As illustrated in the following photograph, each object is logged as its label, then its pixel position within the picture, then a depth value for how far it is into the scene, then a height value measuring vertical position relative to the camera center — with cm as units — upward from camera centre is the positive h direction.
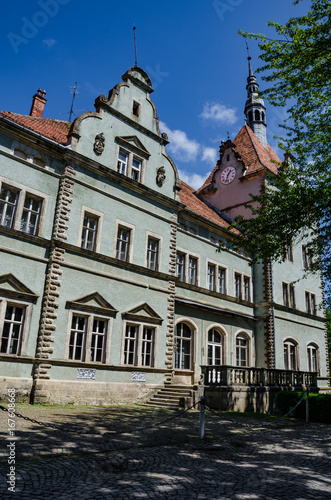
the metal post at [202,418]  900 -108
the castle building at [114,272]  1505 +477
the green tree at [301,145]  1278 +896
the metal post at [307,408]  1471 -121
